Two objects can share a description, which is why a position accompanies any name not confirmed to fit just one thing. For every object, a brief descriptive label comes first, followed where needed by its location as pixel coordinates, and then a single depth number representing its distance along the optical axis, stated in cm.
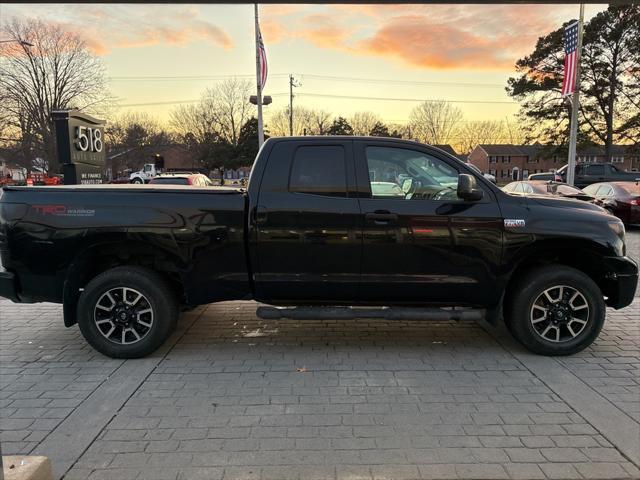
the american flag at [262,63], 2038
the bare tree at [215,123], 6153
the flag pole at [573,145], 2362
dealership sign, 966
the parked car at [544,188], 1384
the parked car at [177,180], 1453
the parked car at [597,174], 2419
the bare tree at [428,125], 6650
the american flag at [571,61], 2017
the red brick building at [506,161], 8806
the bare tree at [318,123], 6506
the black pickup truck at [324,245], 435
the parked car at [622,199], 1400
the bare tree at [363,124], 6919
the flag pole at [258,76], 1951
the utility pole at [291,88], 5062
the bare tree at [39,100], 4381
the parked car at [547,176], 2670
